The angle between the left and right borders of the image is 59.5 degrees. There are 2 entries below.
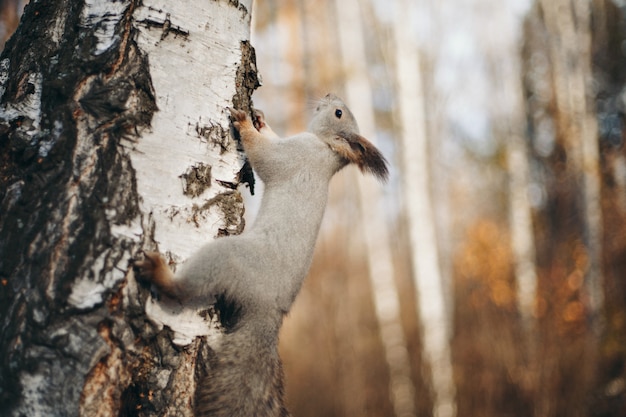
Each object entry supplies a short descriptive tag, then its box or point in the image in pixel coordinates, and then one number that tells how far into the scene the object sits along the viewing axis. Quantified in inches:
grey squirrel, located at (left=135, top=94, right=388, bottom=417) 75.8
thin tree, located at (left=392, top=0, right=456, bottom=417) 312.2
